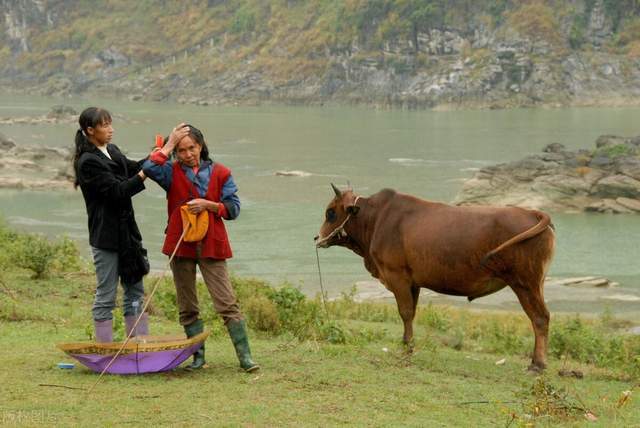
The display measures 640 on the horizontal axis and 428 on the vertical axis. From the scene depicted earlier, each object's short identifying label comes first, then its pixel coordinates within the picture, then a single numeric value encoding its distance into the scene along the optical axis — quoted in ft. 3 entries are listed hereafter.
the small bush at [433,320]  40.50
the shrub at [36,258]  42.78
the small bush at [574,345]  34.65
